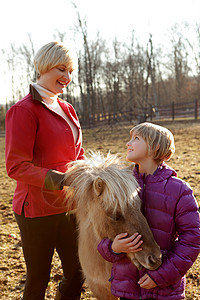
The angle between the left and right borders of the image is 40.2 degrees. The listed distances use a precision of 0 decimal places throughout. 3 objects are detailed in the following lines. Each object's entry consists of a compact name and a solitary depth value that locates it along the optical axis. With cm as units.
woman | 190
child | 167
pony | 167
